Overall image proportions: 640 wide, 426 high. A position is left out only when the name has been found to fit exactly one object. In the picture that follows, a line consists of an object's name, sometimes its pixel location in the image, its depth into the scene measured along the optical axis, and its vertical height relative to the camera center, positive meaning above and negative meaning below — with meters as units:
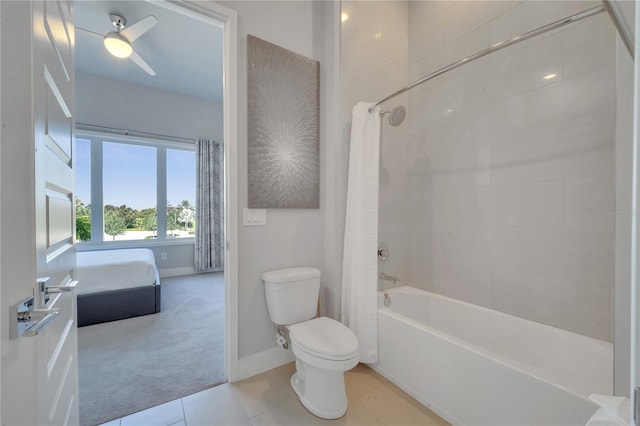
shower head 1.99 +0.75
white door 0.47 +0.02
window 3.78 +0.35
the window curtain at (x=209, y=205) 4.44 +0.10
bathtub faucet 2.14 -0.57
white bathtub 1.06 -0.81
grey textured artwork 1.74 +0.61
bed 2.43 -0.77
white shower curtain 1.80 -0.18
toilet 1.35 -0.73
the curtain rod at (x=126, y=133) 3.61 +1.20
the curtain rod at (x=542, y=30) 1.06 +0.83
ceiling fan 2.14 +1.55
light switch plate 1.74 -0.04
